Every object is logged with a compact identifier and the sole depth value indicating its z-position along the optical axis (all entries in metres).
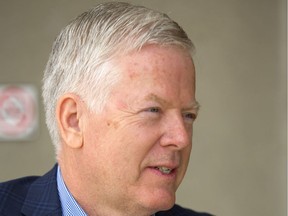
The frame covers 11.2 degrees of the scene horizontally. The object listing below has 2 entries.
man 1.63
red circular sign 2.50
